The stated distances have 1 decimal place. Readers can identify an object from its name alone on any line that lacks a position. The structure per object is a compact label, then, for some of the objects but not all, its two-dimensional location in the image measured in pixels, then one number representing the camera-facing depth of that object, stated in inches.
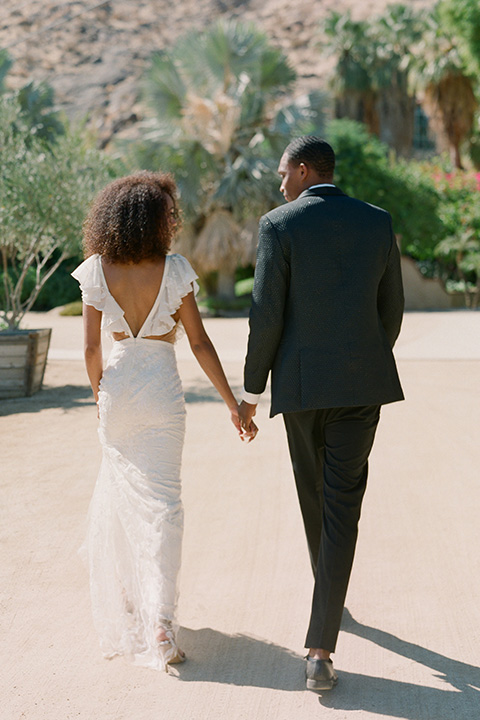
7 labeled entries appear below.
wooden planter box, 366.0
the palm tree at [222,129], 927.7
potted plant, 364.5
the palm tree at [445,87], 1237.1
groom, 115.6
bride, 122.3
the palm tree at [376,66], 1454.2
